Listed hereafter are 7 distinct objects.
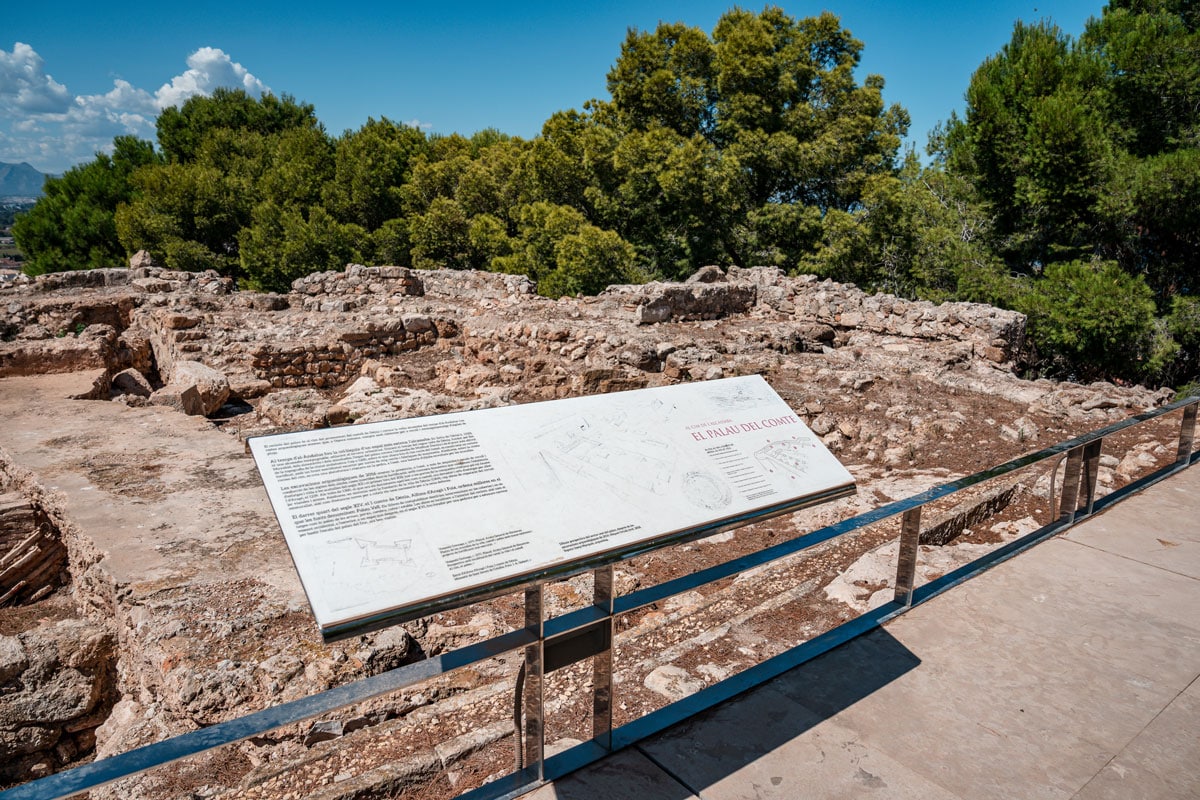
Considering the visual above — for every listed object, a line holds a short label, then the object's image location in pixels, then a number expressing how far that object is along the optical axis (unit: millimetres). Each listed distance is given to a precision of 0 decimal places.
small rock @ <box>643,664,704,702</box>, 3230
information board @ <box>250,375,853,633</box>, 1980
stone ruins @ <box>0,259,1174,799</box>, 3506
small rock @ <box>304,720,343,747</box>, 3324
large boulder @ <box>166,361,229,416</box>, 9820
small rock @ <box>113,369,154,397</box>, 11945
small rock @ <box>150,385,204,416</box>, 9719
